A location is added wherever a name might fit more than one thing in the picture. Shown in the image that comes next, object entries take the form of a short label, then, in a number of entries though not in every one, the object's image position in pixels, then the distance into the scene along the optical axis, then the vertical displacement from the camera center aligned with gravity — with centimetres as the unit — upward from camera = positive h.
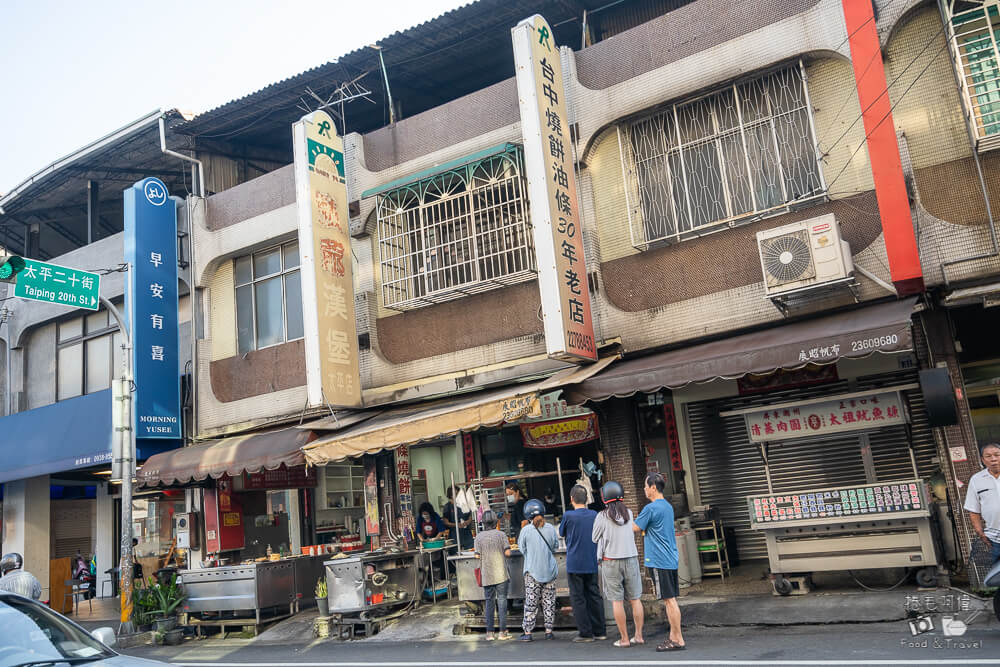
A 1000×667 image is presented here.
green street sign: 1304 +417
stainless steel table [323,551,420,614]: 1217 -104
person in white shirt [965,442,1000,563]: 783 -49
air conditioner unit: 1032 +267
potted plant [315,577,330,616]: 1285 -136
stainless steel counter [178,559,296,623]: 1363 -105
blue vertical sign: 1636 +454
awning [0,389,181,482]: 1736 +227
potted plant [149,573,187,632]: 1376 -119
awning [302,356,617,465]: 1119 +117
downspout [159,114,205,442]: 1700 +496
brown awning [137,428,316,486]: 1326 +115
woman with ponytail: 909 -86
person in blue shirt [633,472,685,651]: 874 -69
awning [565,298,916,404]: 941 +143
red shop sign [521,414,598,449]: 1380 +101
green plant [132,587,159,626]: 1410 -124
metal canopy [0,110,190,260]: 1928 +909
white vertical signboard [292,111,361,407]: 1369 +423
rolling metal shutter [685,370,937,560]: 1173 +15
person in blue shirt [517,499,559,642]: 1013 -95
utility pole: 1370 +129
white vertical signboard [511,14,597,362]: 1152 +426
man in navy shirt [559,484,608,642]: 963 -105
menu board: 977 -50
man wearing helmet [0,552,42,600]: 934 -36
